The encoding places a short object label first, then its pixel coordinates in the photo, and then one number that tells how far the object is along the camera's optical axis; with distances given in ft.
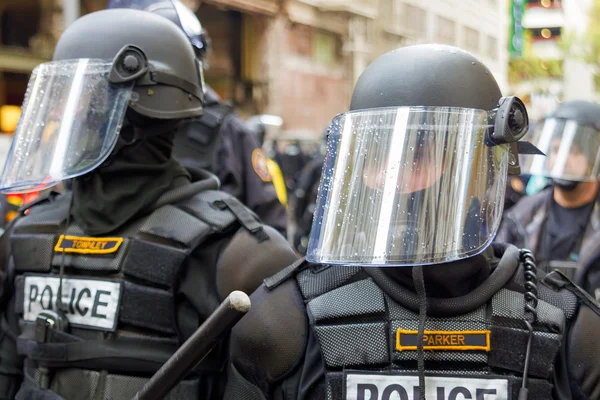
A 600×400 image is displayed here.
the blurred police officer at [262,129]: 24.97
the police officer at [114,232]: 7.39
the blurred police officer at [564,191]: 14.39
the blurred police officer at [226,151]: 12.82
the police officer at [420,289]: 5.66
